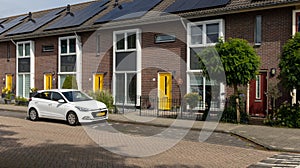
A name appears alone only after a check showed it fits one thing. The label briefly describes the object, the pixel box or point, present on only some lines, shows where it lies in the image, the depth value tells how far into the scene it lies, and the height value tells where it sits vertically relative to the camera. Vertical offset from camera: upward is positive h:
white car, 14.02 -0.88
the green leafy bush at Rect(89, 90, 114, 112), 18.47 -0.58
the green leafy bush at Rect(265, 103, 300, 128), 13.35 -1.20
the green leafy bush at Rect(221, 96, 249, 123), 14.59 -1.16
